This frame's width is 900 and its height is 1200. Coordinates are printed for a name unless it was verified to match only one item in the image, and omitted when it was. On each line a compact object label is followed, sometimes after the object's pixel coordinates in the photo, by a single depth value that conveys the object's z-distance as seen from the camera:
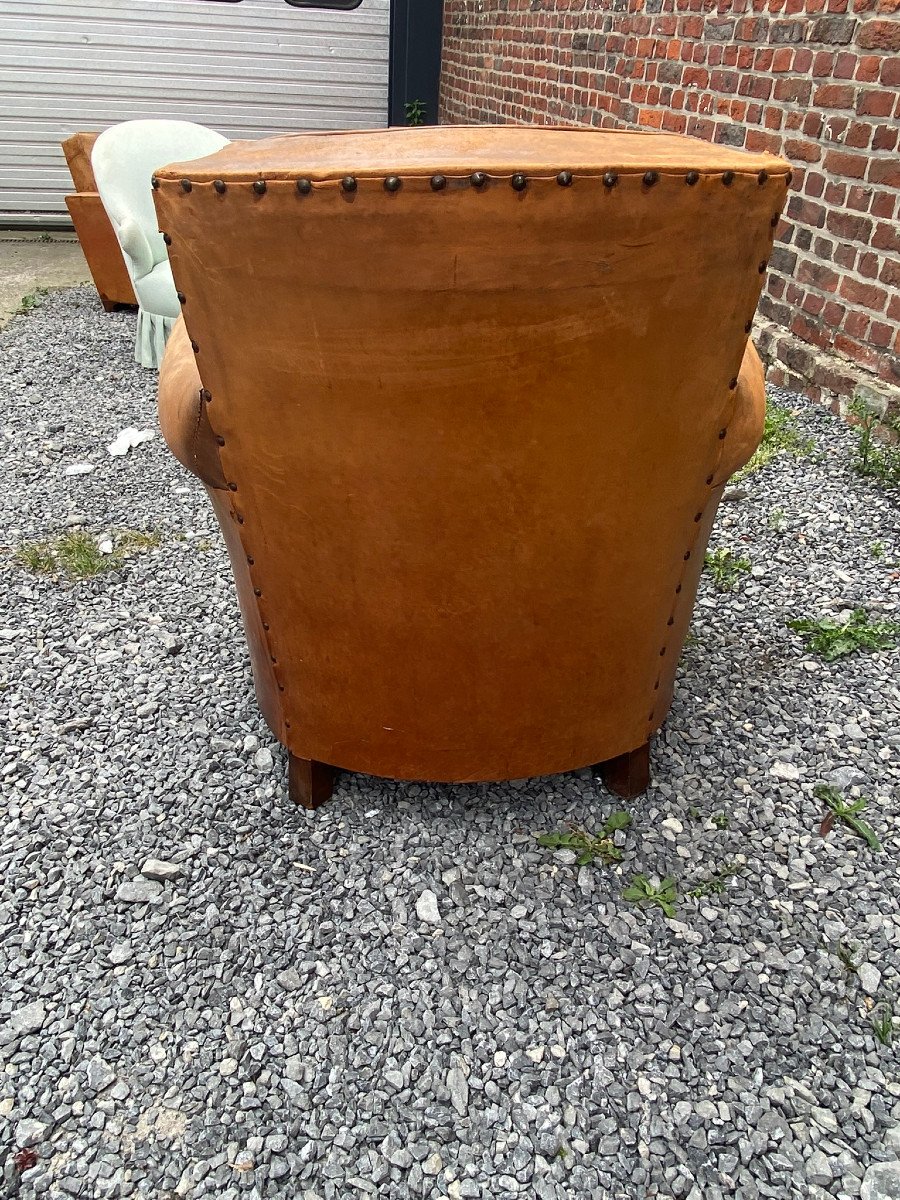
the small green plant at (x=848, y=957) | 1.46
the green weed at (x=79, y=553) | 2.72
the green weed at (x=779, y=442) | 3.21
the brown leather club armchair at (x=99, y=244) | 5.38
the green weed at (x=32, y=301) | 5.67
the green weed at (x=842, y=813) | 1.71
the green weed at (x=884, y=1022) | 1.35
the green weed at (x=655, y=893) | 1.58
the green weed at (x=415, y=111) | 8.00
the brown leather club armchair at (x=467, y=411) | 1.10
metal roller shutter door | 7.36
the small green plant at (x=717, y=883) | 1.60
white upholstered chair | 4.51
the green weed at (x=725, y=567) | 2.53
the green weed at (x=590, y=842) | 1.67
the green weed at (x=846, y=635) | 2.24
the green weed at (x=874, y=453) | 2.98
